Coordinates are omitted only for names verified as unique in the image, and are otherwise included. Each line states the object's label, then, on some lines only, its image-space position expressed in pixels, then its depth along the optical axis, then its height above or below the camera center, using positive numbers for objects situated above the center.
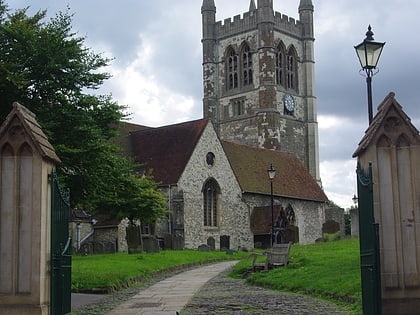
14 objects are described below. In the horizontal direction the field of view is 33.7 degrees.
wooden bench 22.36 -0.62
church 46.16 +7.52
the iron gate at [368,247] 9.24 -0.13
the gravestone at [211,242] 45.69 -0.13
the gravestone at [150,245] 34.06 -0.19
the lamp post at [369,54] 13.41 +3.53
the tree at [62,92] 21.12 +4.68
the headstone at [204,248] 40.81 -0.47
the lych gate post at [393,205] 9.74 +0.45
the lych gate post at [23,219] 9.51 +0.33
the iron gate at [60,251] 9.72 -0.13
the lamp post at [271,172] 34.31 +3.29
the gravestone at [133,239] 32.97 +0.11
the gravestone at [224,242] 46.34 -0.15
